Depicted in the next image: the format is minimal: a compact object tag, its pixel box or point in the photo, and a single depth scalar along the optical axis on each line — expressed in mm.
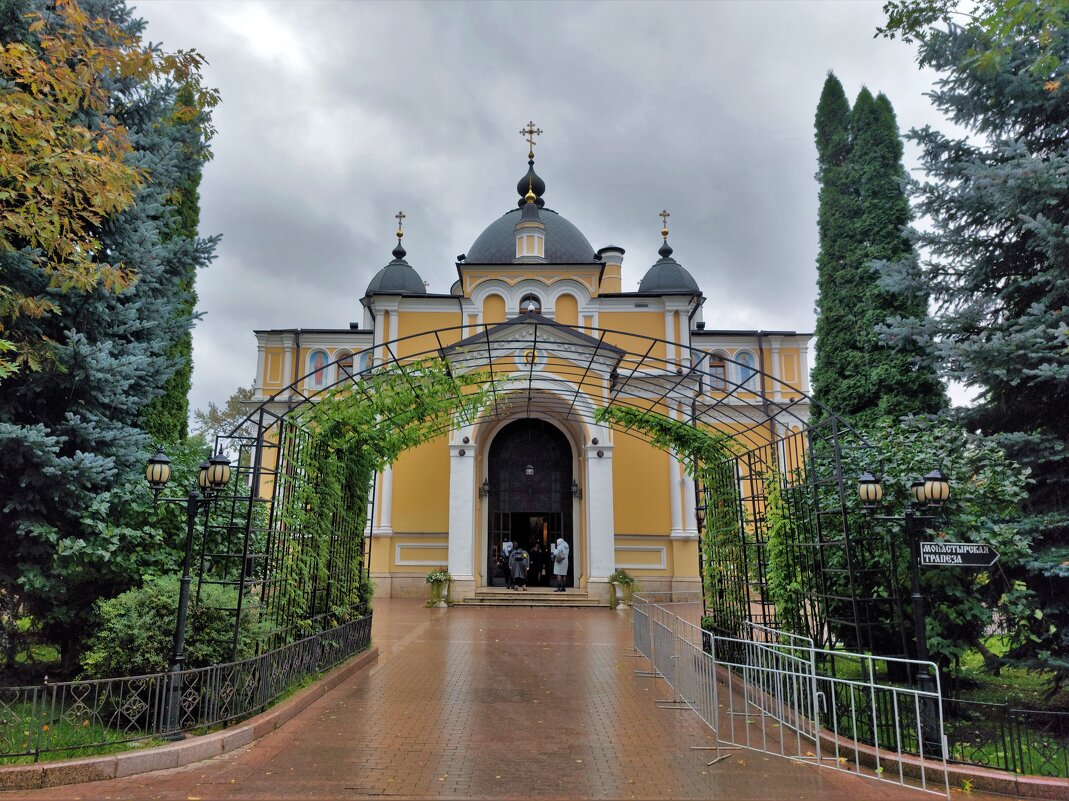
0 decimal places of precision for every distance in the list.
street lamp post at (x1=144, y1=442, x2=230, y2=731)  6801
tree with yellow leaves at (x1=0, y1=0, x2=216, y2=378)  7027
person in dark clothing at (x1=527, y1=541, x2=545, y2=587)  24141
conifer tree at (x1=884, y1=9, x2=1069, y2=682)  8039
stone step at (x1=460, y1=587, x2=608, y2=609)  20875
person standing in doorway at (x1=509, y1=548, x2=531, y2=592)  22078
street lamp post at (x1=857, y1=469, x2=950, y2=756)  6758
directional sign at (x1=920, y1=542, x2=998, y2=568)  6707
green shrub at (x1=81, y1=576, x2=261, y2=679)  7312
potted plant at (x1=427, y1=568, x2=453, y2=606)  20469
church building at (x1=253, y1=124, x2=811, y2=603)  21766
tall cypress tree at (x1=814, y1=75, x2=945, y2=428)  10633
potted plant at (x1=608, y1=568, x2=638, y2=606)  20828
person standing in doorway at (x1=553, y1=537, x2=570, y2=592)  22250
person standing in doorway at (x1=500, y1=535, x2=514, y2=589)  22578
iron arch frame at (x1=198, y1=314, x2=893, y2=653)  8398
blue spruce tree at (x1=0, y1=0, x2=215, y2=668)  8180
